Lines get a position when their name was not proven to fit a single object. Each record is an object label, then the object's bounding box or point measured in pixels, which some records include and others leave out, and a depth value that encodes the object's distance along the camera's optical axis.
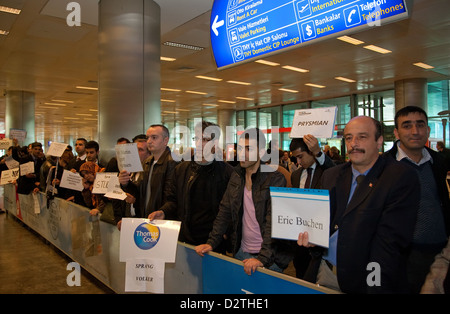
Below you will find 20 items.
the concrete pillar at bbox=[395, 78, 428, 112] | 13.79
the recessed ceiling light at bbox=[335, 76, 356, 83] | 13.40
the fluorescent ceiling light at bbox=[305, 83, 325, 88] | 14.64
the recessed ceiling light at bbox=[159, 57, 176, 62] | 10.13
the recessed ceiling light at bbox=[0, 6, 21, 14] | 6.49
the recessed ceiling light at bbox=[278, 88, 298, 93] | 15.72
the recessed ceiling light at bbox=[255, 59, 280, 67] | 10.65
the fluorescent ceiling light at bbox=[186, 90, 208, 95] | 16.09
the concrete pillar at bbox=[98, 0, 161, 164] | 5.22
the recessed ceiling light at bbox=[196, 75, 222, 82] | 12.95
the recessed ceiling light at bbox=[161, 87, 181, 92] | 15.52
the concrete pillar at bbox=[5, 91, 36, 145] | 15.49
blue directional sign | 2.60
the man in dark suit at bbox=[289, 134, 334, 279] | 3.43
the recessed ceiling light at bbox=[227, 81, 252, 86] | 14.17
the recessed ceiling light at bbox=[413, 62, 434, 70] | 11.43
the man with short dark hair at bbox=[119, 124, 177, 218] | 3.49
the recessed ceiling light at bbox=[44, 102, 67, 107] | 19.02
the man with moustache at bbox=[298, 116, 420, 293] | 1.78
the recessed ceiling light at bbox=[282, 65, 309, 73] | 11.46
